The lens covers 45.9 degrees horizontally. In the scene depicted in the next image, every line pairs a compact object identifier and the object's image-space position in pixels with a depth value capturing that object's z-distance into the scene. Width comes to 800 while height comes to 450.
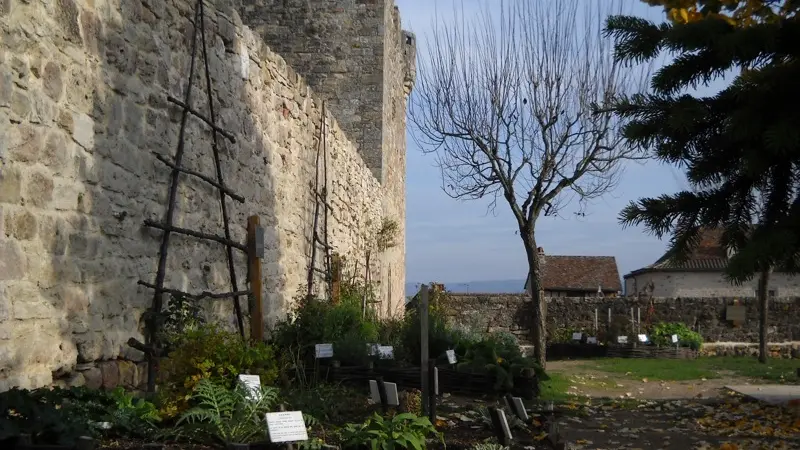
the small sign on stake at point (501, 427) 5.43
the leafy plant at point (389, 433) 4.62
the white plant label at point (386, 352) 8.24
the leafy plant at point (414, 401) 7.05
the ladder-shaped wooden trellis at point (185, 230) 5.79
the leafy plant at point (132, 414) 4.31
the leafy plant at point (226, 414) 4.44
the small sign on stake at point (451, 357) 8.39
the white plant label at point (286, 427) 4.24
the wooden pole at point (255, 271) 7.86
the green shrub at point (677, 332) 18.95
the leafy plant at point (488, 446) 5.00
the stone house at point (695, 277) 34.78
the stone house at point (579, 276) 39.50
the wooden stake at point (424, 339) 5.78
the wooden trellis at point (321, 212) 10.51
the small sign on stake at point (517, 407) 6.42
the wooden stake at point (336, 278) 11.40
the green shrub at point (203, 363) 5.03
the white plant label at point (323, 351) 7.46
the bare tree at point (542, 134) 14.66
